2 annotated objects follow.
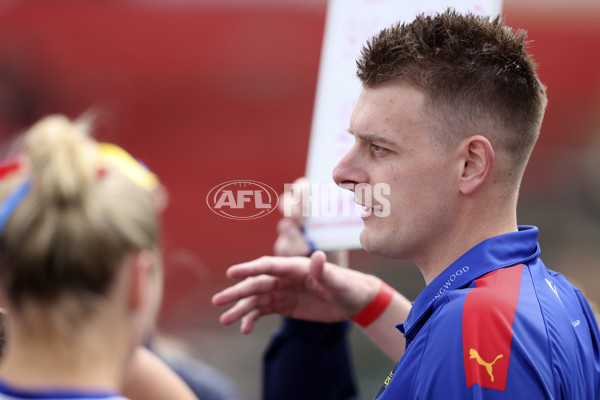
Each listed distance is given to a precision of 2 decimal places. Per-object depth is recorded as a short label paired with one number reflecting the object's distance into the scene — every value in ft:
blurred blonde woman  22.01
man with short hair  22.44
